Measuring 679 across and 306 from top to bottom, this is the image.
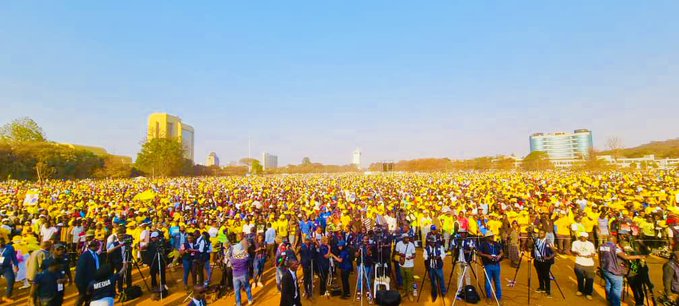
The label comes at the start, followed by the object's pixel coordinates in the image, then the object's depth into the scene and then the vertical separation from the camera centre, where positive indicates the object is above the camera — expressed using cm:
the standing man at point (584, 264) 662 -224
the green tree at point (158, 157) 6050 +344
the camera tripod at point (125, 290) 702 -265
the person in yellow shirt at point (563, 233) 1016 -233
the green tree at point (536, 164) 7112 -40
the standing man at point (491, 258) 643 -194
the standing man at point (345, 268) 726 -231
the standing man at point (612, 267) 601 -209
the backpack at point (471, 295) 676 -284
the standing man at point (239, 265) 644 -192
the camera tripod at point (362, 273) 689 -241
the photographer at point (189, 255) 749 -197
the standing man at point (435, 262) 666 -210
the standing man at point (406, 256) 672 -193
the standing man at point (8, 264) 707 -197
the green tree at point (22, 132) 5373 +831
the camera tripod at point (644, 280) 580 -230
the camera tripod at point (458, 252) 665 -188
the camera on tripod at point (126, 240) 684 -143
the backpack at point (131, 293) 719 -276
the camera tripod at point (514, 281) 696 -297
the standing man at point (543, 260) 683 -215
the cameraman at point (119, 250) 667 -162
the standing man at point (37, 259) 650 -169
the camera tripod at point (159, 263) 729 -215
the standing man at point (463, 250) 656 -181
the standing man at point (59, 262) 501 -135
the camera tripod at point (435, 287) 676 -276
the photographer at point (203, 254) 762 -199
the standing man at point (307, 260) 711 -207
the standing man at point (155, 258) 746 -201
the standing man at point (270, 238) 986 -212
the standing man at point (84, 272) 527 -163
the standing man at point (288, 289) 507 -193
